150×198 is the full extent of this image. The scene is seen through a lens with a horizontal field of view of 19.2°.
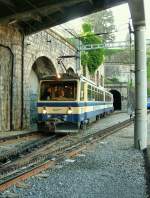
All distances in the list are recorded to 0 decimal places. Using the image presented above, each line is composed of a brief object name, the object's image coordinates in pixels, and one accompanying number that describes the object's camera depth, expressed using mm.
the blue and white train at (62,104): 18531
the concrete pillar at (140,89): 13344
